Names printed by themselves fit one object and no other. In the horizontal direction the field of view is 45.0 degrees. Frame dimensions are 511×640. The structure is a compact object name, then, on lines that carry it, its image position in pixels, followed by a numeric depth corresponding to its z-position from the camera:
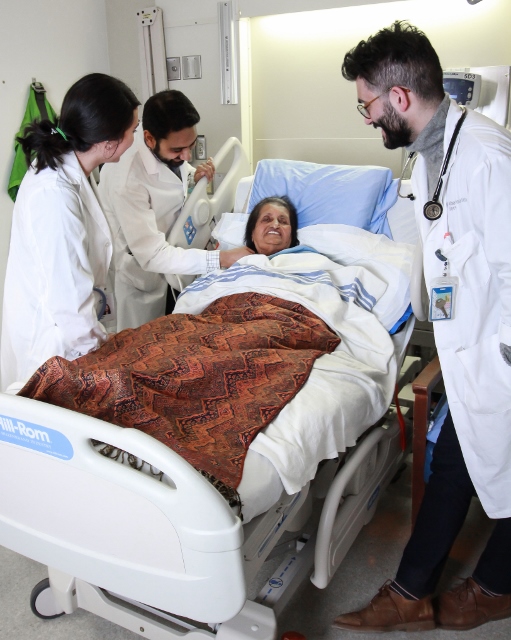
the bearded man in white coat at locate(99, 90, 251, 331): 2.64
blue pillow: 2.71
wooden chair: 2.02
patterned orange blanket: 1.55
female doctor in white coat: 1.84
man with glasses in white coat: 1.52
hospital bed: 1.25
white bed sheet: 1.59
